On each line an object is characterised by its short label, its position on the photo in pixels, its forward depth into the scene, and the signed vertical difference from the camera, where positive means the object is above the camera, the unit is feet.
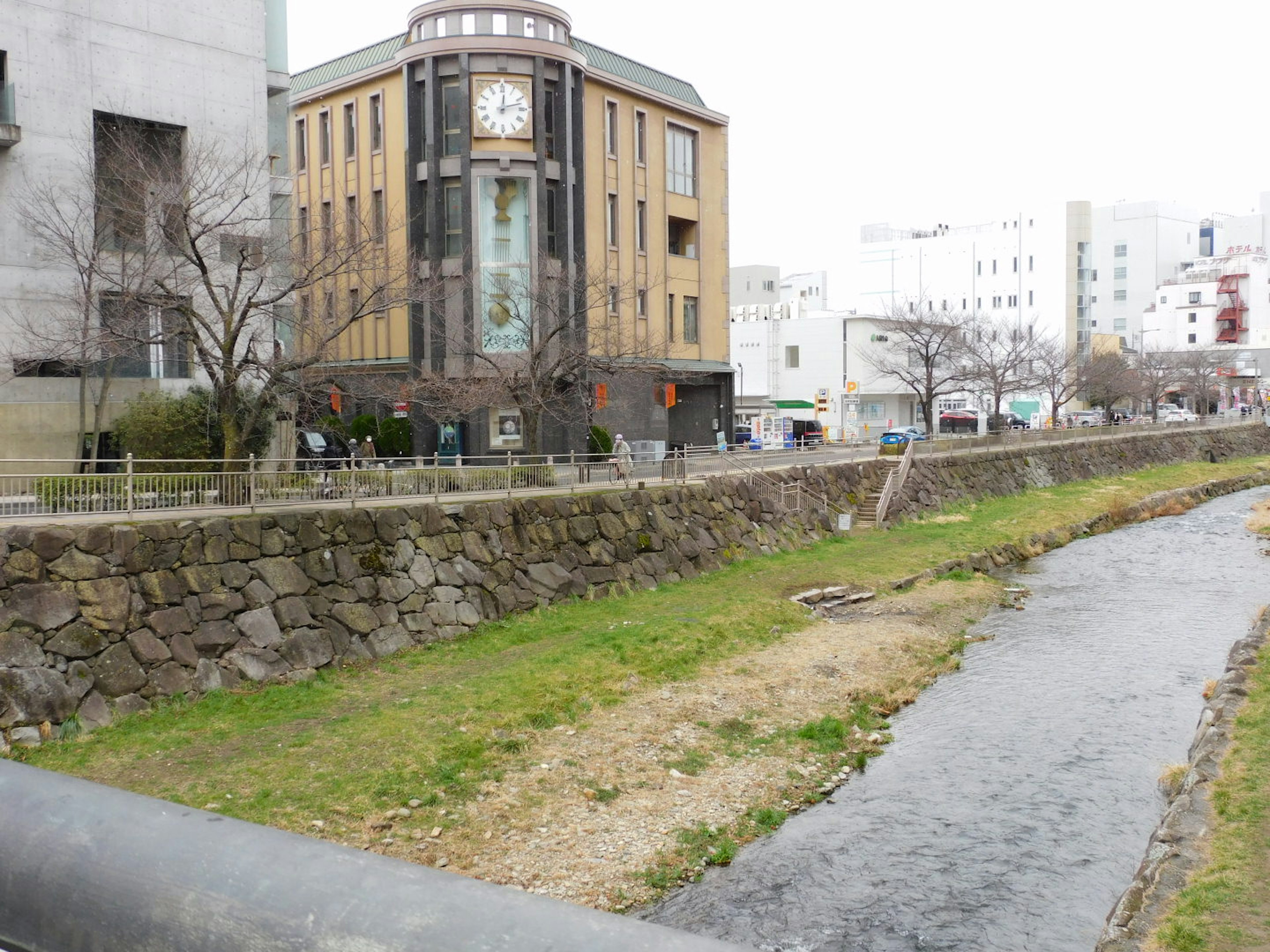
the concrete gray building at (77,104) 81.30 +27.86
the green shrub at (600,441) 136.98 -0.06
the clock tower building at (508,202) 130.31 +31.76
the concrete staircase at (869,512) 126.00 -8.75
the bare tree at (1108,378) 257.75 +13.89
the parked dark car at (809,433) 176.55 +1.03
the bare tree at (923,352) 195.00 +18.27
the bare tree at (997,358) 209.15 +16.99
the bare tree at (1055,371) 235.81 +15.63
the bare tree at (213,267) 68.95 +13.25
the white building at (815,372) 255.29 +16.22
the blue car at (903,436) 173.99 +0.35
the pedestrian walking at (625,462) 94.89 -1.96
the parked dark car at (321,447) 112.37 -0.28
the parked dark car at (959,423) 250.98 +3.29
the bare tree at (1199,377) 300.20 +16.50
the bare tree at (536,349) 107.45 +10.88
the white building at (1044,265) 343.46 +60.16
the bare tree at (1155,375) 282.36 +16.43
